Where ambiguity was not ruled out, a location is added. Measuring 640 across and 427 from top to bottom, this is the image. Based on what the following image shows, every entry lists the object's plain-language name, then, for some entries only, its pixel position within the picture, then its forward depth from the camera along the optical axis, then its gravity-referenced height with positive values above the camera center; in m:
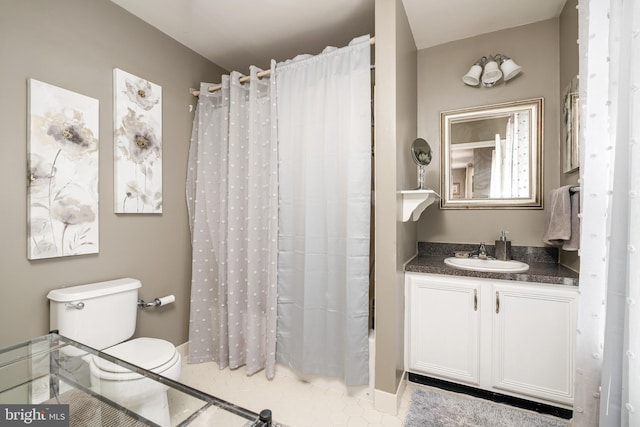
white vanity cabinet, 1.57 -0.77
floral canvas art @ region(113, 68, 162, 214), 1.85 +0.46
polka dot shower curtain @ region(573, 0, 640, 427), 0.79 -0.02
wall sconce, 2.04 +1.05
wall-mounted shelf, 1.74 +0.06
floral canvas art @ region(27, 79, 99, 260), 1.46 +0.20
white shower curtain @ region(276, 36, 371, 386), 1.74 -0.01
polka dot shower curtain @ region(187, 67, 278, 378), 2.04 -0.12
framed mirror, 2.10 +0.43
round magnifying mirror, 1.99 +0.42
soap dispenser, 2.03 -0.29
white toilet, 1.48 -0.65
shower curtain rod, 1.74 +1.00
